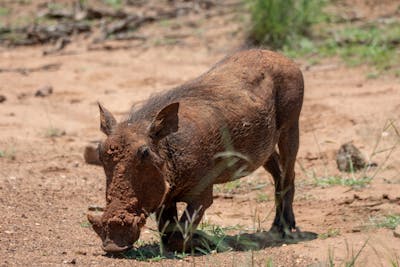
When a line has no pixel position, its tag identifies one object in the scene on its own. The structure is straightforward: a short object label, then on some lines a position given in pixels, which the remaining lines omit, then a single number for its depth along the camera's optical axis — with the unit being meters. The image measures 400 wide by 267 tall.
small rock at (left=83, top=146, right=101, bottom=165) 16.37
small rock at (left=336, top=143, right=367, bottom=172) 15.73
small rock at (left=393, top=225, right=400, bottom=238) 11.68
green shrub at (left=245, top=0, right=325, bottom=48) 23.92
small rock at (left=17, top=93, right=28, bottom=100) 20.94
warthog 10.09
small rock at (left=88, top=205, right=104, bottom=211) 13.37
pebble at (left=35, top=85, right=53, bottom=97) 21.25
